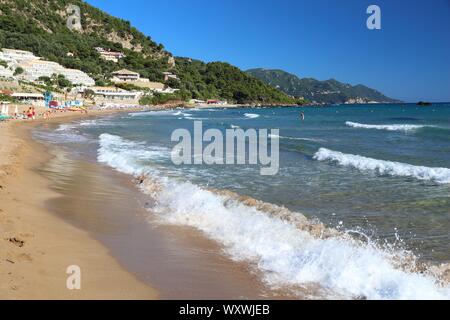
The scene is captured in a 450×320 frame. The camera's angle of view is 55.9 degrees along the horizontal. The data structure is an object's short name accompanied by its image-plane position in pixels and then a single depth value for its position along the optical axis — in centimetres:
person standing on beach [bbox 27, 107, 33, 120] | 4302
